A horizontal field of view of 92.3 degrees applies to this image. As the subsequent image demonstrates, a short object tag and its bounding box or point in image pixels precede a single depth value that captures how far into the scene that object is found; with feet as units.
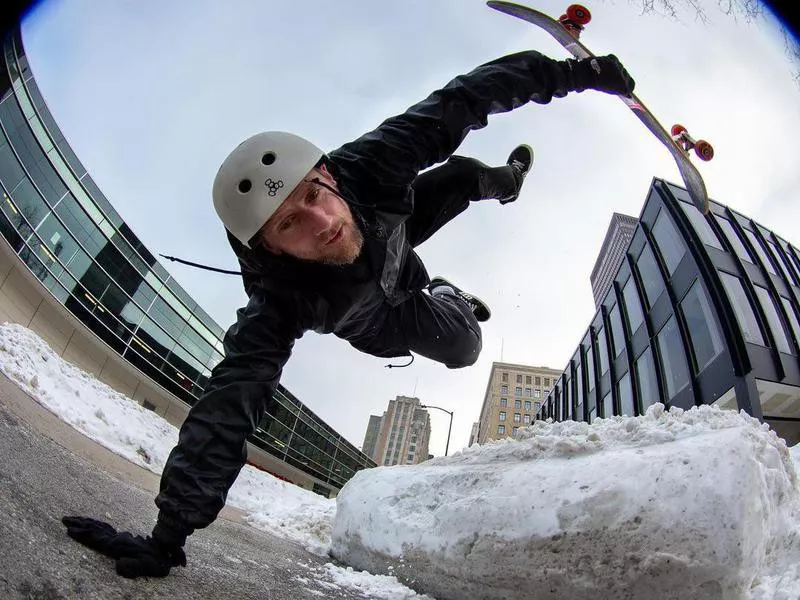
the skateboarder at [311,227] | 5.26
